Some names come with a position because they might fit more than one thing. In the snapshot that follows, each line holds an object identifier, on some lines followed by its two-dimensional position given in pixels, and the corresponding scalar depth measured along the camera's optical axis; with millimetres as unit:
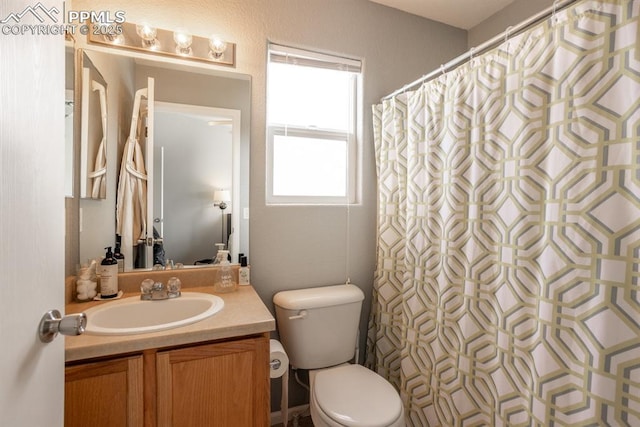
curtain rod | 959
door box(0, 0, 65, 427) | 550
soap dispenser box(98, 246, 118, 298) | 1328
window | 1782
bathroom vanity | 958
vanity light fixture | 1404
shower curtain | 830
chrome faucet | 1337
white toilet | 1303
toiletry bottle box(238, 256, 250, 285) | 1571
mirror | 1412
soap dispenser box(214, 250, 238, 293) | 1482
